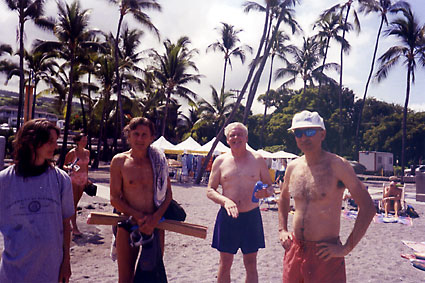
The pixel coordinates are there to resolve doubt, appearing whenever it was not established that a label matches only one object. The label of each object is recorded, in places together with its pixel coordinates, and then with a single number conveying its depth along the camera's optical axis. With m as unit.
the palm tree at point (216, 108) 34.16
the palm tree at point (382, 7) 27.49
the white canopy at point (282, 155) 20.28
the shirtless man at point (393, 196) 10.57
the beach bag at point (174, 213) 3.14
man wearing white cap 2.44
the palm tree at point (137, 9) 21.77
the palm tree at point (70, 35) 20.80
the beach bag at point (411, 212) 10.65
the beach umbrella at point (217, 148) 19.94
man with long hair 2.25
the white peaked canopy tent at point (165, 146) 20.39
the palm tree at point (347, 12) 28.80
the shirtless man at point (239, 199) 3.54
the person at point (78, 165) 5.90
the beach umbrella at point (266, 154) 19.62
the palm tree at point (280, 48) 31.41
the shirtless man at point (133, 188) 3.03
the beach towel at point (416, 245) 6.55
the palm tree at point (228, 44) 35.28
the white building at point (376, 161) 33.25
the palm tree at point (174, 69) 27.95
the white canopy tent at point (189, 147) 19.95
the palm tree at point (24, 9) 20.41
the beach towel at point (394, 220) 9.56
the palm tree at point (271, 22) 17.36
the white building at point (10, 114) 55.09
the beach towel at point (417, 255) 5.54
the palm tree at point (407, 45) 26.27
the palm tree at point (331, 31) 30.97
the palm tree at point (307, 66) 33.34
